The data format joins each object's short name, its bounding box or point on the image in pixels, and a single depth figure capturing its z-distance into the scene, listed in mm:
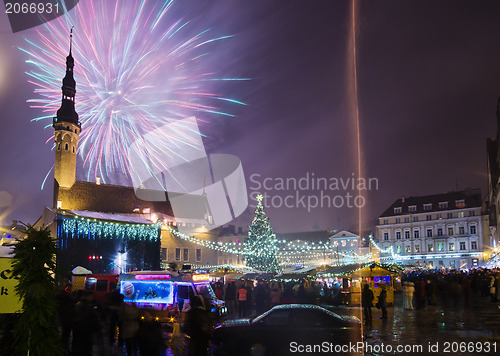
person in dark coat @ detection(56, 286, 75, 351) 10352
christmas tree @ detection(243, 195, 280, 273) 49969
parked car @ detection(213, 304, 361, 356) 10594
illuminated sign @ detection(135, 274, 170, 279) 16688
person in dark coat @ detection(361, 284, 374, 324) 17984
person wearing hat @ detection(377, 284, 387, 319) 19142
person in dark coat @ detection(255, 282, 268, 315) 24420
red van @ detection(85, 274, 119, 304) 22442
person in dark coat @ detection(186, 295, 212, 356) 8609
